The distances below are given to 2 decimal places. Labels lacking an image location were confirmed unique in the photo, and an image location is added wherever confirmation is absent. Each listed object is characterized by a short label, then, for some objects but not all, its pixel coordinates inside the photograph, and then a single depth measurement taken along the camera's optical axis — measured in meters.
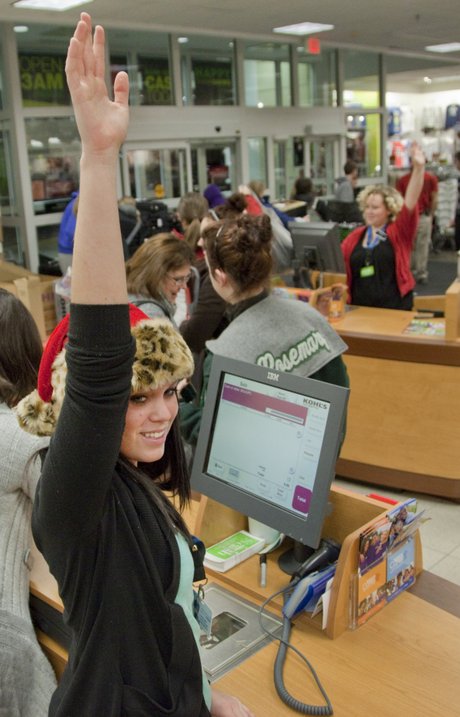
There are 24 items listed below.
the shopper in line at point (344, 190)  11.29
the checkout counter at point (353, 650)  1.44
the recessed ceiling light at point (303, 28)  9.92
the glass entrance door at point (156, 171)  9.69
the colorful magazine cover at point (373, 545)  1.62
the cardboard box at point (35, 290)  6.55
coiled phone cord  1.40
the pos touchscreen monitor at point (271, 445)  1.59
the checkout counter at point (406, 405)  3.95
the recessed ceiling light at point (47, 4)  7.18
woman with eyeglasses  3.26
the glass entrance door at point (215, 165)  10.71
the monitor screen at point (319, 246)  4.96
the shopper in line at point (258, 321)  2.35
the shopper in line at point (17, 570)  1.59
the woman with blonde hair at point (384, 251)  4.83
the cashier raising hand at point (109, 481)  0.95
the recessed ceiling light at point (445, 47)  12.62
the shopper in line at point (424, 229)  9.59
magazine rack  1.60
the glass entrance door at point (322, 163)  12.57
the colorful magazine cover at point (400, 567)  1.72
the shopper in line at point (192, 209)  5.80
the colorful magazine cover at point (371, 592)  1.64
